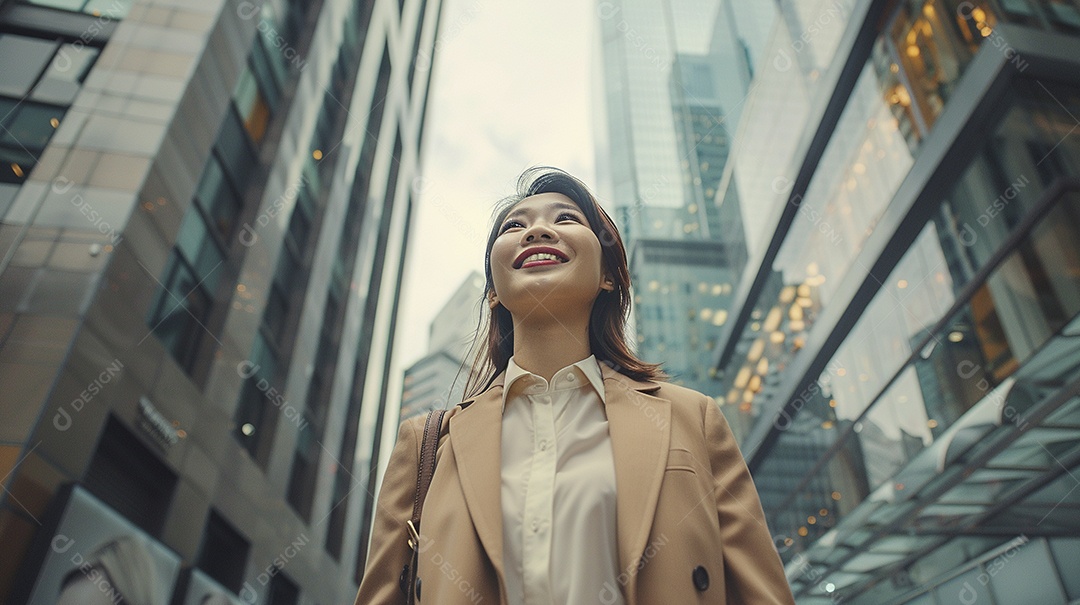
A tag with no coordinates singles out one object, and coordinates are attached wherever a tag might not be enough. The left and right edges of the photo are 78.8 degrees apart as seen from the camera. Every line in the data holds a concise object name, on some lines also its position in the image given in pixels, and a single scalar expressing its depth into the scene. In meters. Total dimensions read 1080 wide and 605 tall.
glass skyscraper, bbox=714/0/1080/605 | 8.38
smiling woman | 1.65
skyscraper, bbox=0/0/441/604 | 7.71
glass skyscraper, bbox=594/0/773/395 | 22.77
